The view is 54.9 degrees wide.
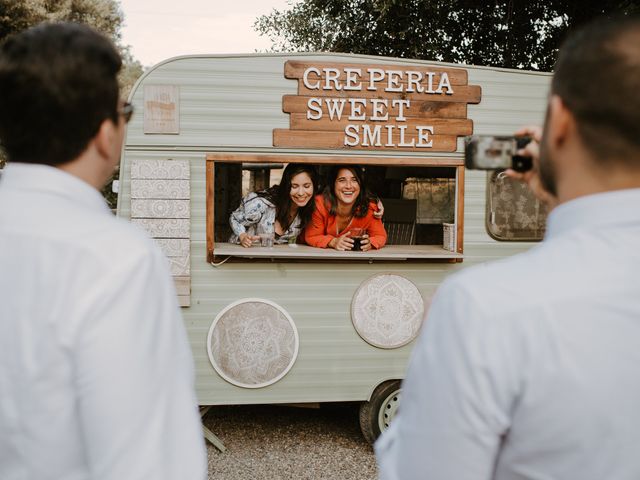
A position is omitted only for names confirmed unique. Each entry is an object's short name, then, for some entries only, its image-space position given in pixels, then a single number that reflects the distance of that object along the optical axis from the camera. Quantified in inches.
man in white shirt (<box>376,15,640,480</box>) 38.8
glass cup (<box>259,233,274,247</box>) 182.9
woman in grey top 195.3
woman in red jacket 194.5
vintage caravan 171.3
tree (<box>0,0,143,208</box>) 706.2
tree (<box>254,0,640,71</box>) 413.1
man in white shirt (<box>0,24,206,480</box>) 43.9
